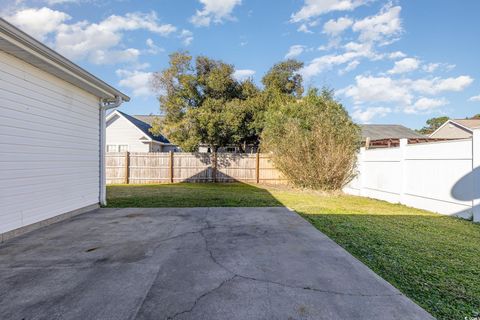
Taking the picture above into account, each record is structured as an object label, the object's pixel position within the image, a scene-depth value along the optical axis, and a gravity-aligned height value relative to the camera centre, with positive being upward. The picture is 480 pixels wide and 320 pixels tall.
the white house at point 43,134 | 3.87 +0.44
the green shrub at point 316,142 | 9.13 +0.63
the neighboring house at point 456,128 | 17.29 +2.35
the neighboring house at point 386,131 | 20.79 +2.46
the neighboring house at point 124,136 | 17.39 +1.49
